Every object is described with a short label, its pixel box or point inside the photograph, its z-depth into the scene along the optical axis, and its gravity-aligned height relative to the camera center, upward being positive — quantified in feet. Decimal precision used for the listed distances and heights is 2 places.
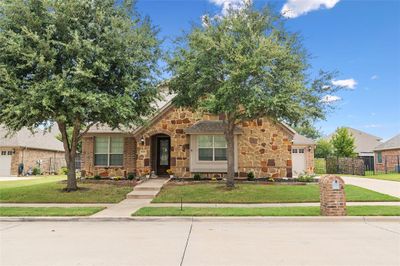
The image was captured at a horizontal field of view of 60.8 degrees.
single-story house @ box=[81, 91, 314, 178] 64.13 +3.25
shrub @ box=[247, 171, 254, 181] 62.59 -2.63
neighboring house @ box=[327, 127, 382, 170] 150.41 +9.37
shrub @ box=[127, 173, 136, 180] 64.95 -2.90
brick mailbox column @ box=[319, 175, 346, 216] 34.68 -3.54
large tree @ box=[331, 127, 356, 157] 114.42 +6.01
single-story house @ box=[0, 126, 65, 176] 103.14 +2.16
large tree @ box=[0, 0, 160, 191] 43.50 +13.69
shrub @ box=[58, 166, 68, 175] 105.60 -3.39
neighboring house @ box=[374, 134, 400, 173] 106.22 +2.20
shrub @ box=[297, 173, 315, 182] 62.44 -3.10
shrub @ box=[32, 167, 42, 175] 106.01 -3.33
